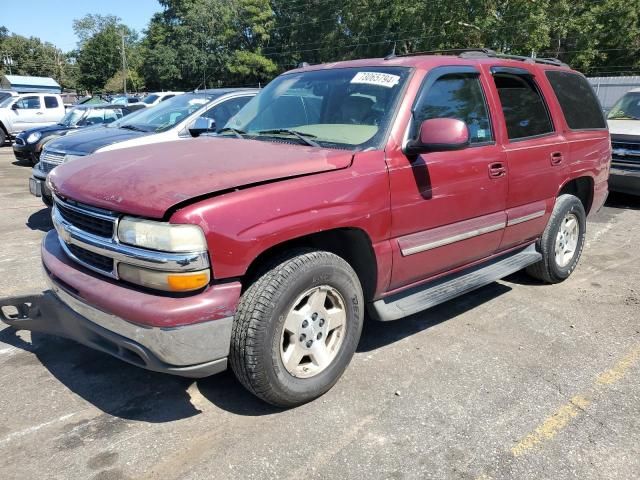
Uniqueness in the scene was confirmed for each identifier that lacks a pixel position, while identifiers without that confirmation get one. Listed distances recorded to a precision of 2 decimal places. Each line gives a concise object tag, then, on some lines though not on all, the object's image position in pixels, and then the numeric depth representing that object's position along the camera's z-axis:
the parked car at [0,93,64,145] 18.36
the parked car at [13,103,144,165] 12.48
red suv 2.56
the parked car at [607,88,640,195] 8.35
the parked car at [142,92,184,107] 23.16
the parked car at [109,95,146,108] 26.76
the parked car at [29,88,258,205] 6.63
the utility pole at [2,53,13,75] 89.31
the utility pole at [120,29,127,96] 60.74
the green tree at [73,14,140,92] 70.38
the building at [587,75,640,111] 21.78
